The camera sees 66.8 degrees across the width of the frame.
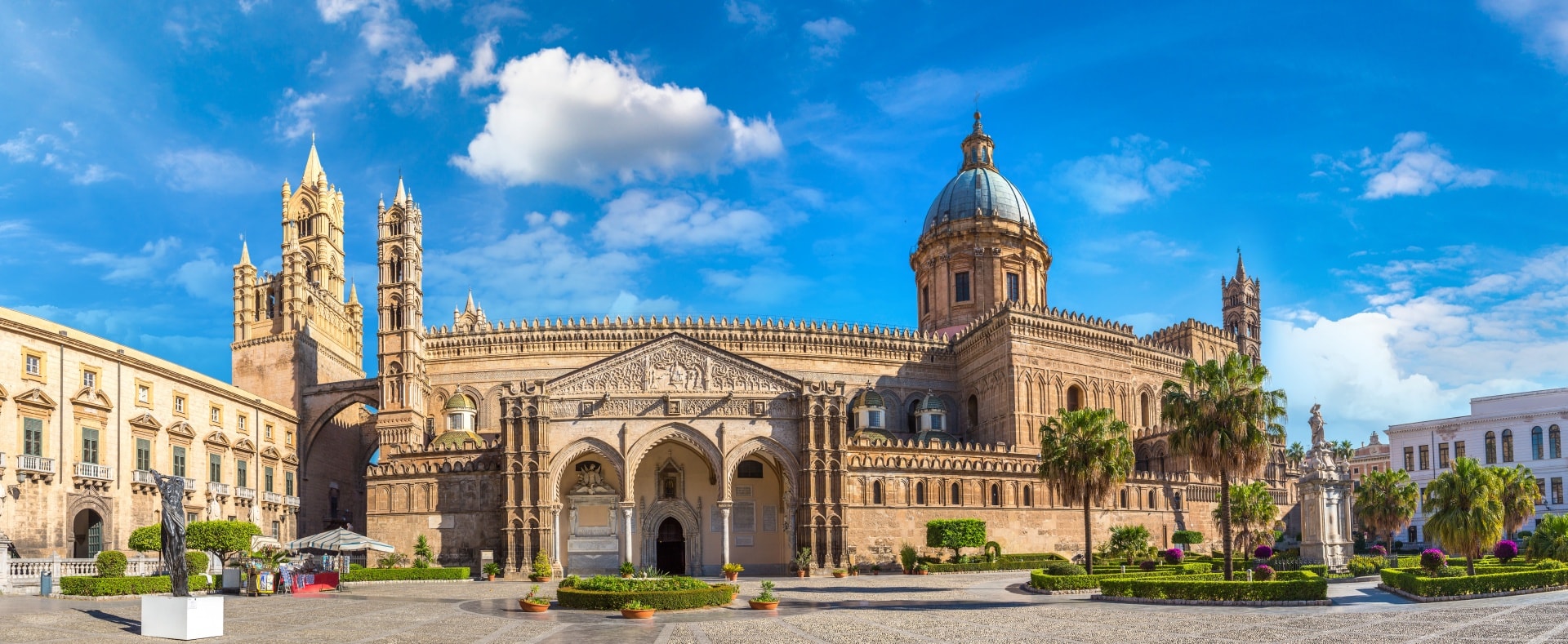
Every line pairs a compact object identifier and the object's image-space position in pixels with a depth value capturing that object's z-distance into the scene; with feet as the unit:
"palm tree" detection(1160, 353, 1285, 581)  125.18
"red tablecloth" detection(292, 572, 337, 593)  138.92
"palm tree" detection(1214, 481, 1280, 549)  183.83
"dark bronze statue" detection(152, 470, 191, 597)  87.76
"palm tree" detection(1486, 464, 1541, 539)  165.89
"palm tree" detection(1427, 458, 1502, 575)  135.13
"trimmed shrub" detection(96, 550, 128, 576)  120.78
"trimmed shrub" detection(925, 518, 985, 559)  184.03
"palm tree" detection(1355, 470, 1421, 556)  199.82
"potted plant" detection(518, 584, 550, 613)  106.42
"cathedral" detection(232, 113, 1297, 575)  181.68
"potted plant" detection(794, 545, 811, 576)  174.70
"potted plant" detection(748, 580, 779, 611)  107.97
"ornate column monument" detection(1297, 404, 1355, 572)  148.25
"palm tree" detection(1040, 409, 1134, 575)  149.48
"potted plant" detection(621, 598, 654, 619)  99.96
